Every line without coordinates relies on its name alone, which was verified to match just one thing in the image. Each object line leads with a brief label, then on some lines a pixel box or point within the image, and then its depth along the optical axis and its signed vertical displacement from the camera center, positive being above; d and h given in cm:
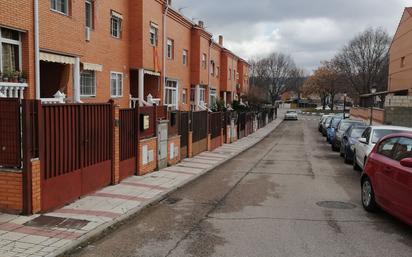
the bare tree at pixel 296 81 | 11612 +583
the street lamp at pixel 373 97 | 3439 +58
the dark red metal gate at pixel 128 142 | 1159 -108
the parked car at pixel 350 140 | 1780 -150
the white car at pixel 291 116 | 7338 -215
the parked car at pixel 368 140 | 1414 -115
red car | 702 -126
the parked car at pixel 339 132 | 2334 -151
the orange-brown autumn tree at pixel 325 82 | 8125 +434
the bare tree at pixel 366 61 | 7019 +674
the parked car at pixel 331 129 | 2859 -169
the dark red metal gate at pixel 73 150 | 802 -99
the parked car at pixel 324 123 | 3834 -178
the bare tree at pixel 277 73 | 11028 +724
